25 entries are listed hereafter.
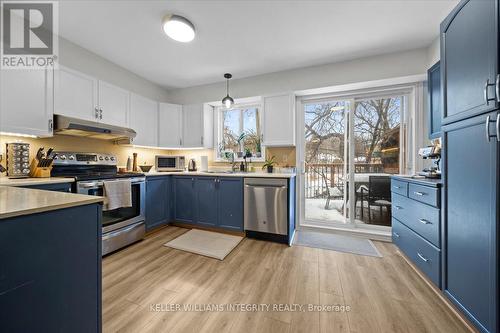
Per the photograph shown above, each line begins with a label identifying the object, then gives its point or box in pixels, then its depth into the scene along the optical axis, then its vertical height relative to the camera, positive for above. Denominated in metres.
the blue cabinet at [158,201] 2.88 -0.55
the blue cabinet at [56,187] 1.68 -0.19
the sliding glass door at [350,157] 2.87 +0.15
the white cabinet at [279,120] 3.00 +0.75
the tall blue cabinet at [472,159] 1.12 +0.06
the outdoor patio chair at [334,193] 3.17 -0.43
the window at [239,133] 3.51 +0.66
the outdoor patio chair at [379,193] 2.85 -0.39
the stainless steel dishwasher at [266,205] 2.58 -0.53
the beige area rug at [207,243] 2.32 -1.03
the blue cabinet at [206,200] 2.98 -0.53
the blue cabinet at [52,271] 0.72 -0.45
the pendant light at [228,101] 2.90 +1.00
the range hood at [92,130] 2.17 +0.46
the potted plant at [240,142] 3.42 +0.46
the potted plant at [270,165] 3.15 +0.03
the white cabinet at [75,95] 2.24 +0.89
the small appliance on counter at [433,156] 1.98 +0.12
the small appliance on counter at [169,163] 3.53 +0.07
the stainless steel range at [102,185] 2.16 -0.24
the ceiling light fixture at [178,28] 1.94 +1.47
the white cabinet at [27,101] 1.84 +0.67
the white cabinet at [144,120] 3.11 +0.80
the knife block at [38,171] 2.02 -0.05
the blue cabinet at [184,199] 3.13 -0.53
